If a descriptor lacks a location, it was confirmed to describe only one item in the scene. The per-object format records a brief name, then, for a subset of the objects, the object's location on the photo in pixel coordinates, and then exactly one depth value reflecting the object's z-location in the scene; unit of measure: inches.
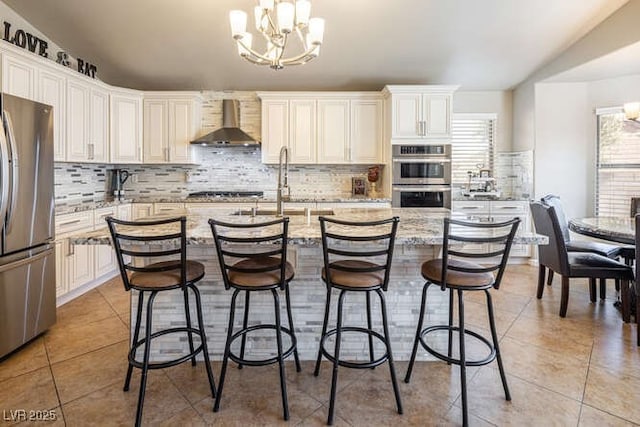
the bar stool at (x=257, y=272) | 67.0
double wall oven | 173.8
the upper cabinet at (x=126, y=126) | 171.9
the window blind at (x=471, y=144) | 204.1
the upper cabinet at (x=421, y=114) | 173.5
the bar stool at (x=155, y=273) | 67.0
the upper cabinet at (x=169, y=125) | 183.3
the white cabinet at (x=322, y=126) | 184.1
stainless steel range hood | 176.9
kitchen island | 88.1
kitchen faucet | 94.4
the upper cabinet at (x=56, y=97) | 128.9
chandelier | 83.2
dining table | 104.6
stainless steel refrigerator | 91.4
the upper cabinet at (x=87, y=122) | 145.3
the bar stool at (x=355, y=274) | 67.8
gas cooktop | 190.4
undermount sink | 110.6
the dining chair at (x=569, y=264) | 114.7
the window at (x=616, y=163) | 169.9
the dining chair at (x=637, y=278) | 97.5
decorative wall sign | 126.3
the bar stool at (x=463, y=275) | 66.6
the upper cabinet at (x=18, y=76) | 114.0
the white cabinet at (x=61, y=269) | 128.8
